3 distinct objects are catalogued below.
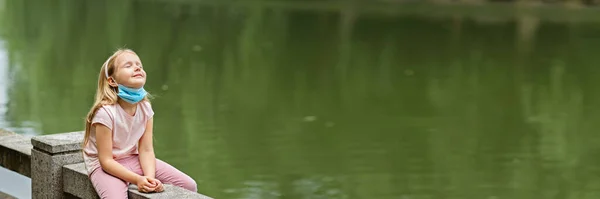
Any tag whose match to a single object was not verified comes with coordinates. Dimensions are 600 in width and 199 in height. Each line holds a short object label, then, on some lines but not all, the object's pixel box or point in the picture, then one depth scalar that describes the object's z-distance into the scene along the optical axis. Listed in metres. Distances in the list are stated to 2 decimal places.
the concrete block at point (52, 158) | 5.14
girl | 4.76
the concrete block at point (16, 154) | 5.68
